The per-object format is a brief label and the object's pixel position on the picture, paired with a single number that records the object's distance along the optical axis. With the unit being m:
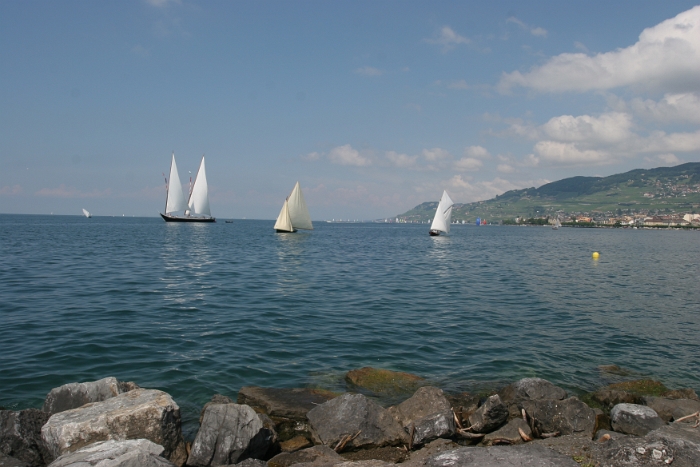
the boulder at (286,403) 9.62
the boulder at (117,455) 6.43
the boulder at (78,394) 9.12
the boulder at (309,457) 7.72
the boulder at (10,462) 7.29
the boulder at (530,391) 10.41
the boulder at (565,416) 9.16
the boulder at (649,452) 6.51
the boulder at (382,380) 11.80
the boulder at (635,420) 9.26
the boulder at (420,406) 9.53
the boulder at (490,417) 9.21
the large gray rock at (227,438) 7.90
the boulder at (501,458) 6.73
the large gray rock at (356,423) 8.84
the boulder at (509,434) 8.84
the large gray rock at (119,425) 7.70
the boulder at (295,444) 8.91
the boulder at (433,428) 8.67
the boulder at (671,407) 10.16
